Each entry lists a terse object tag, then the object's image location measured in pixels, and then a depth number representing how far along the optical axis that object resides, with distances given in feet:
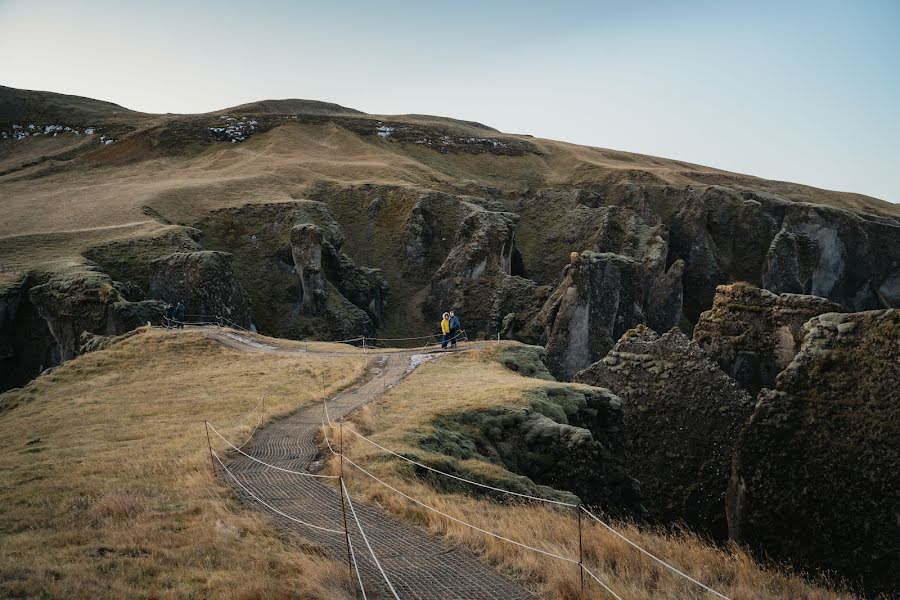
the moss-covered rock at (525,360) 101.19
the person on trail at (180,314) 151.84
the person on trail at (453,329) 114.20
